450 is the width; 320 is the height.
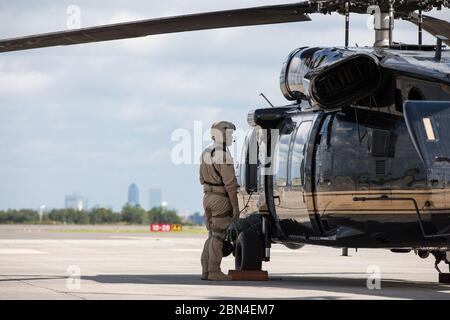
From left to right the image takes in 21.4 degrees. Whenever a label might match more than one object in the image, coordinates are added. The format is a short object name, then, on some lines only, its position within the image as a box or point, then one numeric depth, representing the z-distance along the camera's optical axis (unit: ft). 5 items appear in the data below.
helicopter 51.01
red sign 236.41
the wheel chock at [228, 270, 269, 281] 60.75
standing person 58.70
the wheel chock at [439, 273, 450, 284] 61.57
